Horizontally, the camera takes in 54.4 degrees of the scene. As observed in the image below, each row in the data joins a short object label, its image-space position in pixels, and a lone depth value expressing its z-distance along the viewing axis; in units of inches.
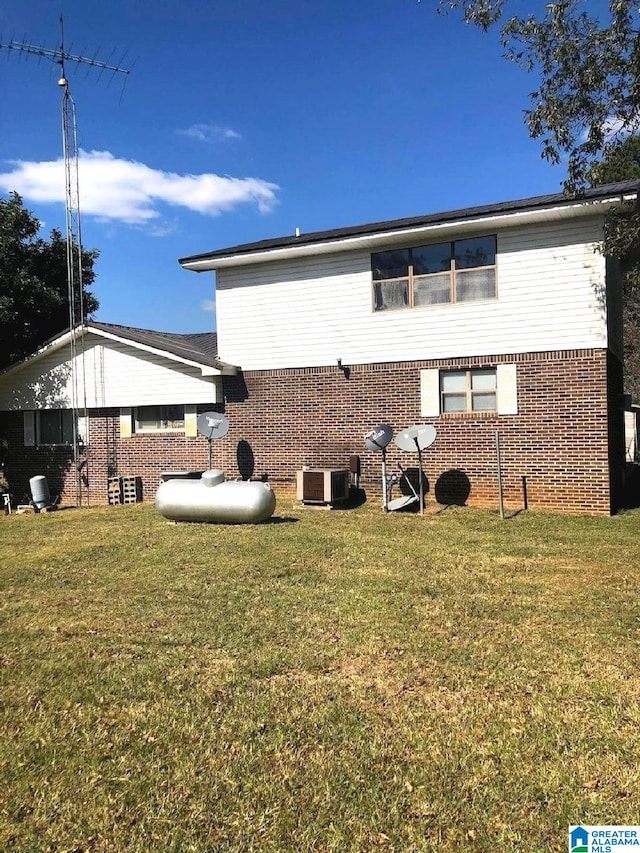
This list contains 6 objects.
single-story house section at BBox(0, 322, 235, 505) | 620.7
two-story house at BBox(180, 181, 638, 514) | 477.1
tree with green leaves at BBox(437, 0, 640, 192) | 445.1
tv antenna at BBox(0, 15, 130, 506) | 602.9
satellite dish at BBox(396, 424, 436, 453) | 490.9
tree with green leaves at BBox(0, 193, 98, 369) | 650.8
